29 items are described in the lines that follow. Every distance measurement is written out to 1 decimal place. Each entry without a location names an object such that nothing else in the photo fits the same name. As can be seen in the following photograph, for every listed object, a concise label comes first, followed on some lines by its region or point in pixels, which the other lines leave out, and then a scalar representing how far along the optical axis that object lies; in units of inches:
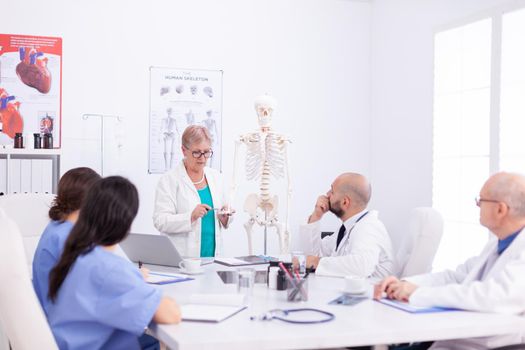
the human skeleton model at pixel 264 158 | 163.2
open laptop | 117.4
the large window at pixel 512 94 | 162.6
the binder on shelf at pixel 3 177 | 189.3
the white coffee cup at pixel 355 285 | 92.3
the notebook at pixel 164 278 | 103.0
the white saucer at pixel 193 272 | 112.4
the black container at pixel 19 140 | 174.6
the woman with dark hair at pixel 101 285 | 71.8
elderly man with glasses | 82.4
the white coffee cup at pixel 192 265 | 112.2
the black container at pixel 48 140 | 178.4
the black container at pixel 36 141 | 175.9
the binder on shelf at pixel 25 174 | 182.4
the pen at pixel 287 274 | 89.3
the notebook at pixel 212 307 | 76.5
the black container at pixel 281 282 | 97.5
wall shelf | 177.8
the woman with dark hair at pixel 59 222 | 88.6
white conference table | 68.1
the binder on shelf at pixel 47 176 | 185.5
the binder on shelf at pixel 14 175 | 183.2
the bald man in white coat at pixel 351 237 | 111.0
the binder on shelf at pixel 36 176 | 183.8
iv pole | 202.5
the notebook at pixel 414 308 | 83.0
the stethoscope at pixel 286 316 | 76.0
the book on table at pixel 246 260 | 124.6
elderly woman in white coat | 140.8
